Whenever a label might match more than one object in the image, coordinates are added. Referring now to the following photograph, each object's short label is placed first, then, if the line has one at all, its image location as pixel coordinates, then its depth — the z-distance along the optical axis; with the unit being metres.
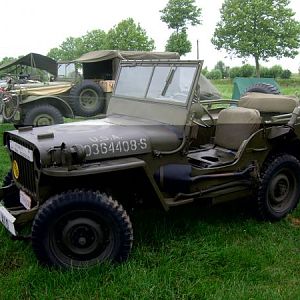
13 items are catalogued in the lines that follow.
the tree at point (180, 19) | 26.50
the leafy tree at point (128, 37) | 28.31
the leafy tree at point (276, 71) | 34.47
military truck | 10.38
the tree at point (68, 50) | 39.73
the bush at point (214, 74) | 38.41
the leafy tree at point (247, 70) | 34.22
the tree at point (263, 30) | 25.64
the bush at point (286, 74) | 33.00
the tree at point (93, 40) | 36.69
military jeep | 3.53
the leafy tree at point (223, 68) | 40.31
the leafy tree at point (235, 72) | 35.27
